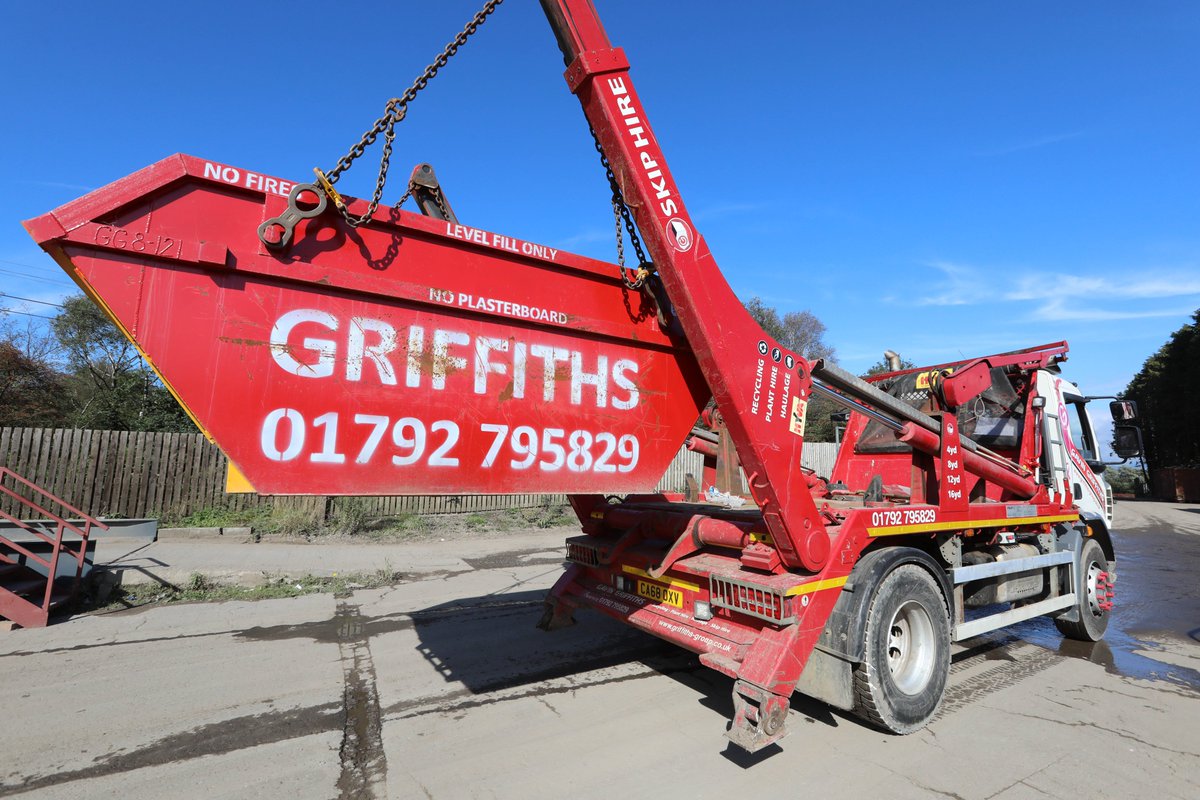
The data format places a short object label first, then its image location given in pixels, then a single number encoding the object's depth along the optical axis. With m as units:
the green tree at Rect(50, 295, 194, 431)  14.48
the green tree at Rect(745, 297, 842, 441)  29.30
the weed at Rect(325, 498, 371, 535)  11.98
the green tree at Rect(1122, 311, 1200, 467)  32.44
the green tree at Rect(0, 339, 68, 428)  15.80
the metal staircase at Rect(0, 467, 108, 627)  5.89
